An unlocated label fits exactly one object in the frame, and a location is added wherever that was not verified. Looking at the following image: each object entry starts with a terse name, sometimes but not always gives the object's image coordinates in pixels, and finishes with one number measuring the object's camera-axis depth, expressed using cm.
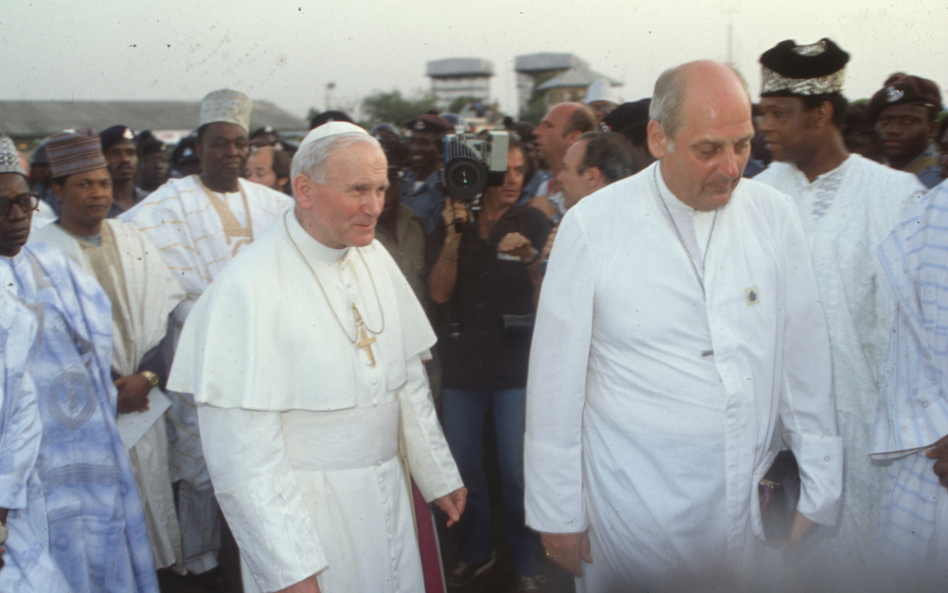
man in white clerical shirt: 219
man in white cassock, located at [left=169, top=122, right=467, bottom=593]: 227
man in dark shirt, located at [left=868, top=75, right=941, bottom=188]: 395
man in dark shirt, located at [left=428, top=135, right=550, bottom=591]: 362
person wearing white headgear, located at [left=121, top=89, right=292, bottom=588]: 403
